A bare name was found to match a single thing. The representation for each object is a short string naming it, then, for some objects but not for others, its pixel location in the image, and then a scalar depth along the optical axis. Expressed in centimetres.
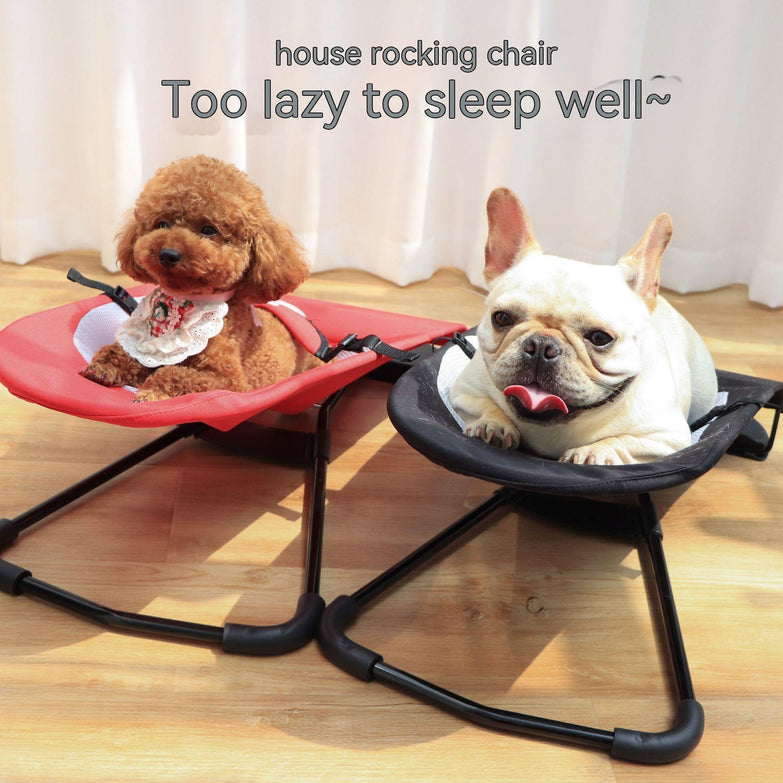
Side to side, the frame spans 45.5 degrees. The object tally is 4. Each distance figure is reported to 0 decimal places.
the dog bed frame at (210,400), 129
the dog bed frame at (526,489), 115
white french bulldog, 120
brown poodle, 139
